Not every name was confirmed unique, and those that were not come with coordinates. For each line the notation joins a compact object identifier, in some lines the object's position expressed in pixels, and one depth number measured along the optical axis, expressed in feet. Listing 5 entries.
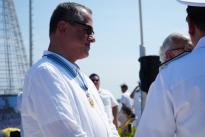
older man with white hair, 13.05
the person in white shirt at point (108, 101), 28.16
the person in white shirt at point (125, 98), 42.50
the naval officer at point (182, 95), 6.53
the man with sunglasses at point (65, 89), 8.87
